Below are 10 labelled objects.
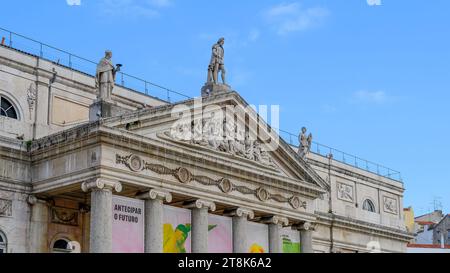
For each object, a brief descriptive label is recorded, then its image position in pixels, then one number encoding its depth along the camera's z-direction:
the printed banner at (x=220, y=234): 32.06
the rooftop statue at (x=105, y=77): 29.34
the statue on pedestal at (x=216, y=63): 33.78
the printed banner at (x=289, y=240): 35.91
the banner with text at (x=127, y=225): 28.12
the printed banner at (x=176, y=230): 30.08
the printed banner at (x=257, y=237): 34.12
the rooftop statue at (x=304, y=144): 39.00
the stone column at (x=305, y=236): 36.62
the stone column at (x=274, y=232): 34.69
